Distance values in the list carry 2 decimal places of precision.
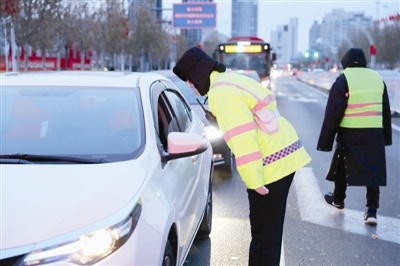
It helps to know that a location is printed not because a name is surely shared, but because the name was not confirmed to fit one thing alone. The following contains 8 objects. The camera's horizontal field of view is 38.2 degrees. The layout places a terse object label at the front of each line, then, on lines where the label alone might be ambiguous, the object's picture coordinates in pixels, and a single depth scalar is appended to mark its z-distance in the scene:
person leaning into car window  3.50
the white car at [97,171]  2.69
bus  28.61
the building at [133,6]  50.28
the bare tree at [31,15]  21.50
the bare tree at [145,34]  45.94
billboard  46.81
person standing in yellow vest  5.83
